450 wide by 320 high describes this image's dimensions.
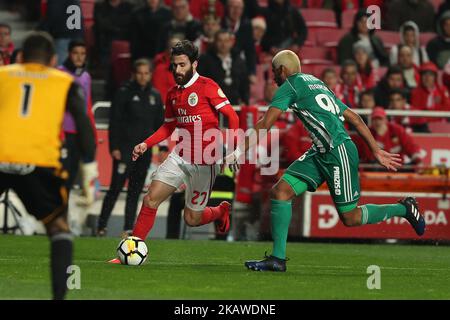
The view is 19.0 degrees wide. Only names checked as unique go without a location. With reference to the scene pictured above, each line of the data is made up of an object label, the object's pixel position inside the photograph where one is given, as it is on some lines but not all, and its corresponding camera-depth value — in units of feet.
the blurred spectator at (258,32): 68.18
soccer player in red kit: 41.52
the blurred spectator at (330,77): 60.16
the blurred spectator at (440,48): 70.28
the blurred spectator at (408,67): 66.44
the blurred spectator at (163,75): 61.00
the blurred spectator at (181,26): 63.46
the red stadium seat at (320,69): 67.26
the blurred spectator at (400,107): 62.49
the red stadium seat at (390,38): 72.64
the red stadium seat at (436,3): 76.28
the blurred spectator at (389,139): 59.06
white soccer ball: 40.40
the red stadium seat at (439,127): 63.77
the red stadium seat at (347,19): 73.56
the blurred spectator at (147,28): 64.39
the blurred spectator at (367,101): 62.23
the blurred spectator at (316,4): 75.20
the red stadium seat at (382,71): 68.78
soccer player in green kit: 39.34
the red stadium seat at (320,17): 73.31
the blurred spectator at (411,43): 67.87
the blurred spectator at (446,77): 67.56
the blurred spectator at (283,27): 68.95
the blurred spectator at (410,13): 73.05
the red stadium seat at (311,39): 71.95
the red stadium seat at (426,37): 73.41
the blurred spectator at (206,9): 65.67
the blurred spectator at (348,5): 73.77
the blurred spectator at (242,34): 64.28
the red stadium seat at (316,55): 69.97
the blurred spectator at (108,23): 65.10
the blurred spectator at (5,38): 60.44
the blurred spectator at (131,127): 55.88
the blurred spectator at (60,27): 60.59
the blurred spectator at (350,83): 63.16
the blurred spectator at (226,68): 59.88
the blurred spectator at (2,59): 57.72
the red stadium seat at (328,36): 72.23
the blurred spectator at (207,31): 63.57
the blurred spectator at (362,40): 68.03
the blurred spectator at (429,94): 64.95
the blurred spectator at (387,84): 64.44
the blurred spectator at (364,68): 65.62
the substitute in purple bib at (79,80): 54.49
